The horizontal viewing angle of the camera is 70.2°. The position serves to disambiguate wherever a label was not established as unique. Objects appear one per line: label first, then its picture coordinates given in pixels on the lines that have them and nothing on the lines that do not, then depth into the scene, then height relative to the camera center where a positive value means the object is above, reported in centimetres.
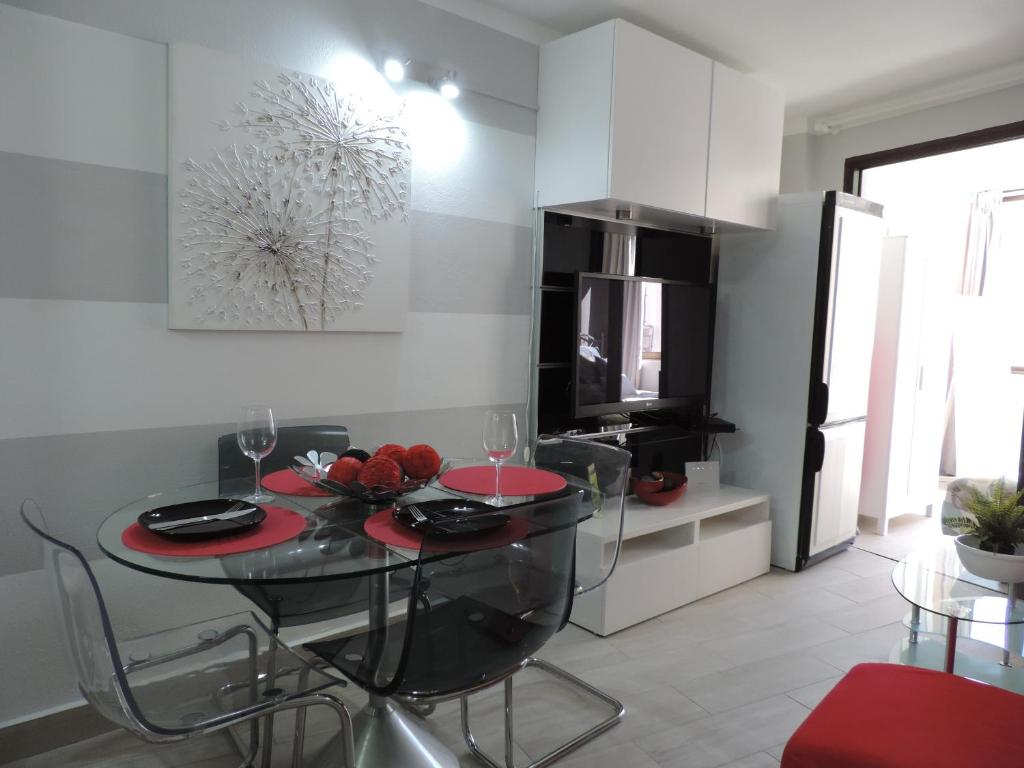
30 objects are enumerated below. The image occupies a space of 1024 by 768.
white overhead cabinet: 289 +83
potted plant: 220 -62
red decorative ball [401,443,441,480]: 181 -36
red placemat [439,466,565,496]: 201 -47
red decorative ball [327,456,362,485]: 175 -38
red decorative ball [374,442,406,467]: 182 -35
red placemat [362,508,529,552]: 150 -47
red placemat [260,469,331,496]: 194 -48
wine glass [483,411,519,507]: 190 -30
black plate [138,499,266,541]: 154 -47
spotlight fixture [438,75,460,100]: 280 +88
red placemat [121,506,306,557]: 149 -50
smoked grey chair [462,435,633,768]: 212 -64
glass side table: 218 -81
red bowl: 330 -76
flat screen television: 328 -9
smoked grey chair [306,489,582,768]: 148 -65
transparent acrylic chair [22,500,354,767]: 133 -83
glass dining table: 143 -51
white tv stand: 286 -98
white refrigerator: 357 -15
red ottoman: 143 -82
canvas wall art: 230 +34
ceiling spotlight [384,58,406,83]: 268 +90
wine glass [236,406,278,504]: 184 -31
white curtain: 594 +64
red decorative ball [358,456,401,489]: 172 -37
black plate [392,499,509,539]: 153 -46
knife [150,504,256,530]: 158 -48
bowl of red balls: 173 -38
